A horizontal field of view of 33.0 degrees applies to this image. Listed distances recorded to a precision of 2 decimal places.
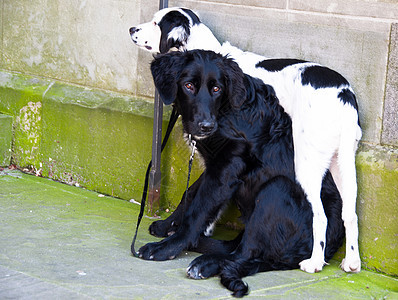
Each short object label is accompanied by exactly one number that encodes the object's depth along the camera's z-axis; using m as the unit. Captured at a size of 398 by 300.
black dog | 3.94
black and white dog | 3.83
